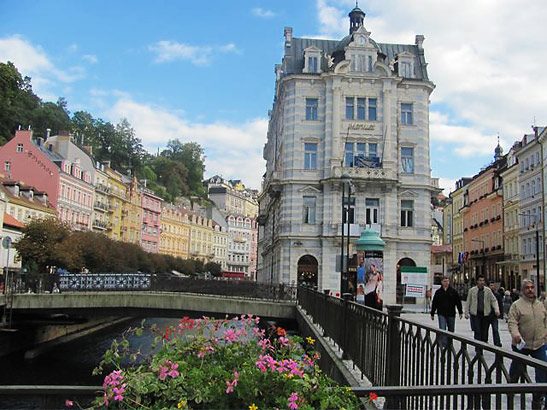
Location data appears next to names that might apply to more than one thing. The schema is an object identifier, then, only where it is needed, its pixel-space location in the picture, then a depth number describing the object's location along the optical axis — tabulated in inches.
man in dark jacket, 541.6
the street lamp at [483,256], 2745.6
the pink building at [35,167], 2583.7
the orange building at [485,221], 2657.7
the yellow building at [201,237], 4704.7
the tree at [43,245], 1752.0
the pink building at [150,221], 3814.0
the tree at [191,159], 5777.6
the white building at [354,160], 1772.9
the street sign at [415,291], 1150.3
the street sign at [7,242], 1187.6
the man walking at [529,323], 361.1
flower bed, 146.4
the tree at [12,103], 3024.1
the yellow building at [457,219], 3288.9
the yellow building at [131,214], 3479.3
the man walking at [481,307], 529.7
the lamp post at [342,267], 915.8
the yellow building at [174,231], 4212.6
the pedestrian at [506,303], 1186.5
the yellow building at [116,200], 3267.7
